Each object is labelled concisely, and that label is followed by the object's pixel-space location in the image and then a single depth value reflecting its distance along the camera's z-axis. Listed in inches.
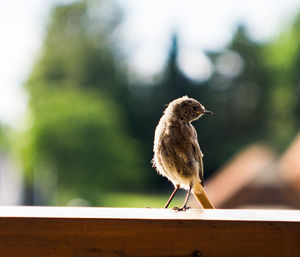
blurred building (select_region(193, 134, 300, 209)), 632.4
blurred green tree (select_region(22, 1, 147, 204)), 1133.1
